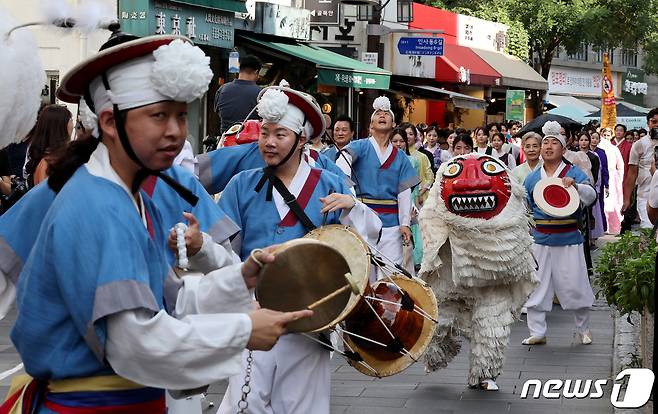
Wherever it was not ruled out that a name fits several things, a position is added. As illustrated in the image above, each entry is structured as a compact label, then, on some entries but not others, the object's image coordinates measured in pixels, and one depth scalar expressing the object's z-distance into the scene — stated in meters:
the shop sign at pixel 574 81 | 59.03
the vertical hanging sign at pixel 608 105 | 33.05
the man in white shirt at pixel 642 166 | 16.44
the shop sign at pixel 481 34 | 40.97
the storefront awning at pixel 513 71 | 41.47
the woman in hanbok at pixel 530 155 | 12.11
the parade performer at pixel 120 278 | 3.28
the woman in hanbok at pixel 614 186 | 23.05
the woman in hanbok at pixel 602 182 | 19.89
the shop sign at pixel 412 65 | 32.97
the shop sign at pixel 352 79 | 24.03
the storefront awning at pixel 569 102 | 55.41
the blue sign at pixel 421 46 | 28.09
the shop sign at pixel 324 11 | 26.64
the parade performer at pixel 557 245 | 10.97
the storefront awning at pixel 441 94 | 33.16
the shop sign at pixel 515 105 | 35.78
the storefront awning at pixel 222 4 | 20.76
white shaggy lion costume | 8.59
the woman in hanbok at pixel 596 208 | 18.91
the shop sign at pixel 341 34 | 27.77
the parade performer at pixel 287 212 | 6.06
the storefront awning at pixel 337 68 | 23.48
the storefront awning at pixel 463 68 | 36.41
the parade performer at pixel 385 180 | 11.72
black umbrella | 12.93
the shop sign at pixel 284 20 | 23.70
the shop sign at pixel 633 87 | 68.25
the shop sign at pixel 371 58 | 24.80
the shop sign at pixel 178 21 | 19.27
